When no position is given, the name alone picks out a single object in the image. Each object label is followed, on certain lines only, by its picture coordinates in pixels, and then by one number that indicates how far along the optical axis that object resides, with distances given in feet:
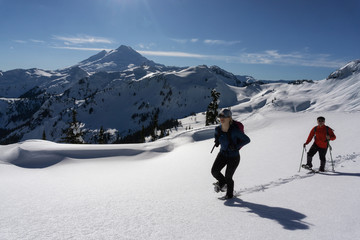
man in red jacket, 29.22
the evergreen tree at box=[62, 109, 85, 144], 179.53
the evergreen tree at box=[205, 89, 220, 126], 220.02
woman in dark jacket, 19.18
